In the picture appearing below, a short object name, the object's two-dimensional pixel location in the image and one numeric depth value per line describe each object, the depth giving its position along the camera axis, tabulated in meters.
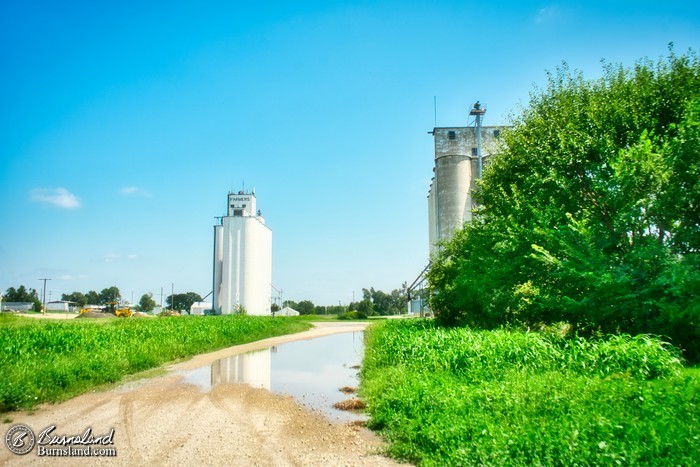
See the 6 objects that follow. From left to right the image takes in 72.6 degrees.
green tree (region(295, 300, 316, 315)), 133.62
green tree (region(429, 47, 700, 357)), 13.61
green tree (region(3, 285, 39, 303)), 129.75
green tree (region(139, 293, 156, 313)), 137.12
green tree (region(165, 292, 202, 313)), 142.88
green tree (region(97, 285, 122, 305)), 149.88
